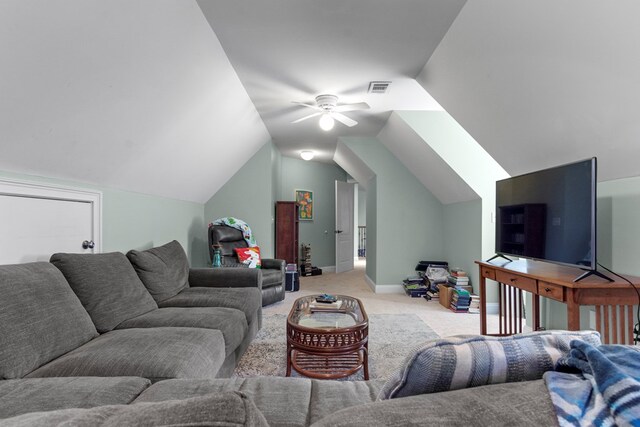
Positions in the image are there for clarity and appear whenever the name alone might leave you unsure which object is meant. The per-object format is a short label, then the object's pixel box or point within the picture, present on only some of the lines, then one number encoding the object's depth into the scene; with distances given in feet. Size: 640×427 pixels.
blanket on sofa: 1.50
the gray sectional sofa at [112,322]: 4.55
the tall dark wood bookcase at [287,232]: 19.65
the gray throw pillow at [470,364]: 2.06
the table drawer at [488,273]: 9.30
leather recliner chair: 13.44
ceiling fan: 11.84
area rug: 7.88
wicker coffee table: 6.76
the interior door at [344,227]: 24.31
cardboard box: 13.96
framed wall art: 23.80
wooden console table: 6.11
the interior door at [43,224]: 6.25
